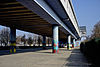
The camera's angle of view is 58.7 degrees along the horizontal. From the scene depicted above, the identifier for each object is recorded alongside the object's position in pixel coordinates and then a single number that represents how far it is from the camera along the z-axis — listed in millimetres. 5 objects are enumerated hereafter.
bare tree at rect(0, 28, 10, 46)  30505
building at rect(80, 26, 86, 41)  61571
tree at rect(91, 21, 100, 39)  25964
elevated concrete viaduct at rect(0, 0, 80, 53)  8700
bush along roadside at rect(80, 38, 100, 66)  4771
